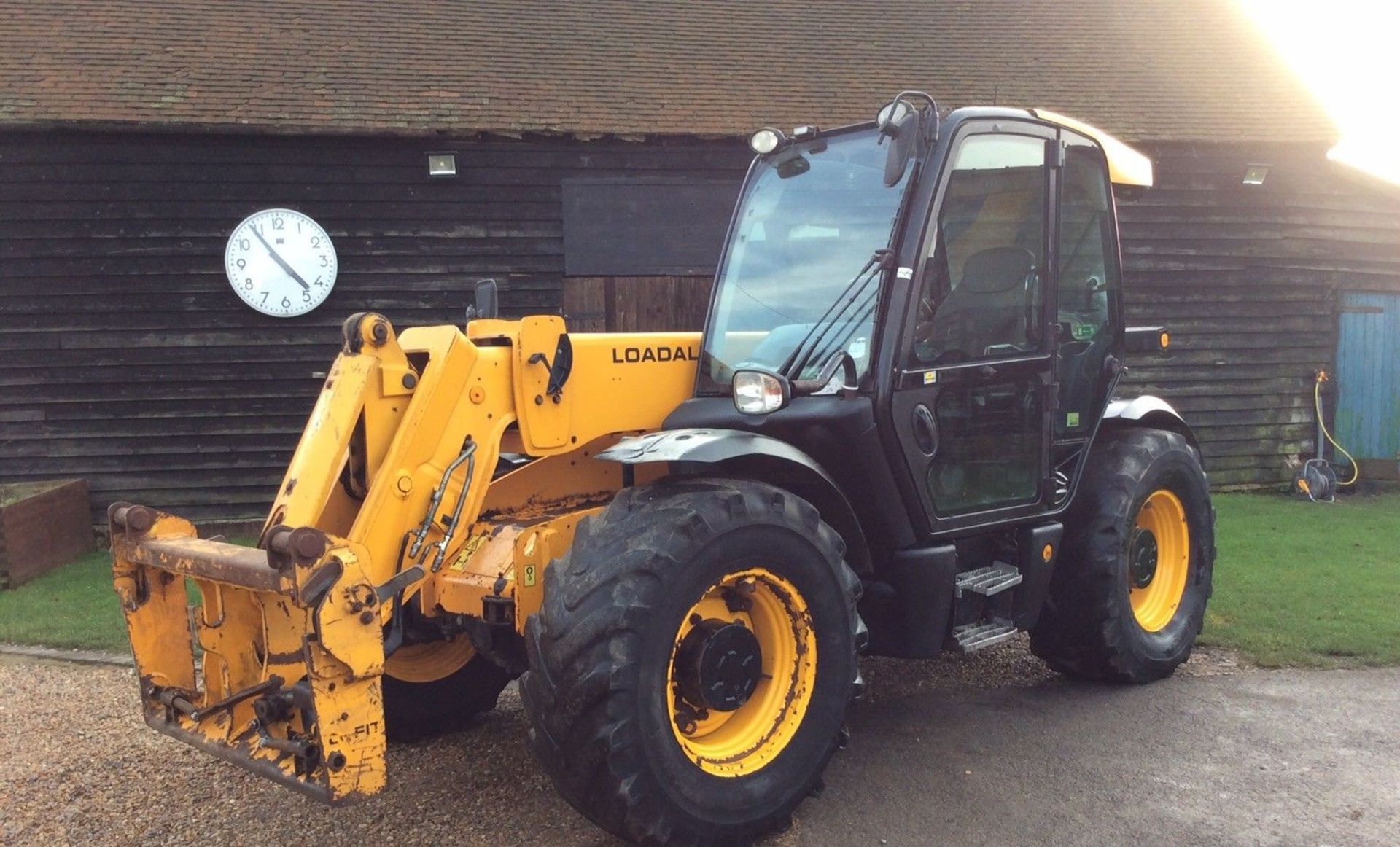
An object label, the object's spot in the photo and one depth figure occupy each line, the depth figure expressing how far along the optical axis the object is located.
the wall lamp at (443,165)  10.76
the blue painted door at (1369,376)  12.72
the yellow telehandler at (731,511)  3.15
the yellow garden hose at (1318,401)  12.61
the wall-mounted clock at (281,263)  10.56
